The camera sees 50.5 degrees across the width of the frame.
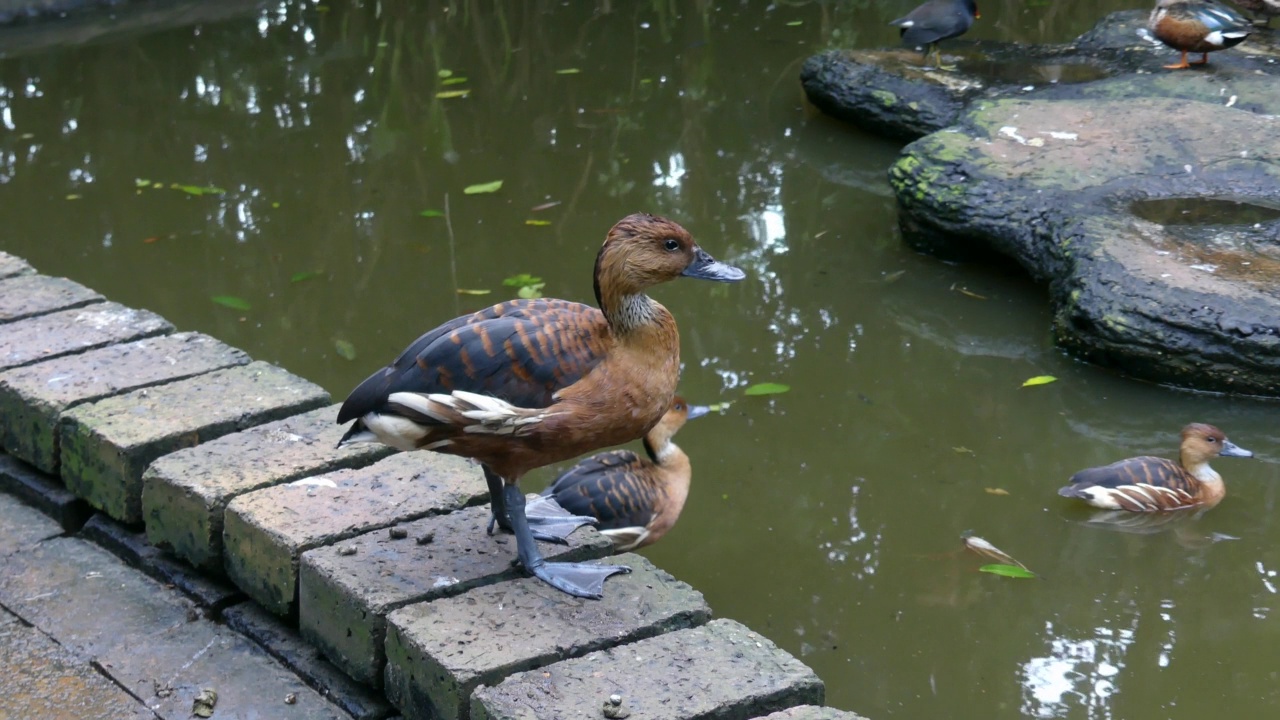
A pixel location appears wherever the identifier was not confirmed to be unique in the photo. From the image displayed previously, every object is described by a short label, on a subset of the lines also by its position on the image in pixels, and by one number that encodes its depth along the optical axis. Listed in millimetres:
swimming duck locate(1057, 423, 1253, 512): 4449
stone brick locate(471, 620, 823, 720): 2486
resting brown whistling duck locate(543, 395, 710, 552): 4141
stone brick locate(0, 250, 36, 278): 4465
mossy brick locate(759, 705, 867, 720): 2482
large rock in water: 5305
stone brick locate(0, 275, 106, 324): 4141
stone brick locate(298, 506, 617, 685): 2805
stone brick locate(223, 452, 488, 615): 3020
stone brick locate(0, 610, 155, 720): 2848
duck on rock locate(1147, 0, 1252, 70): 7977
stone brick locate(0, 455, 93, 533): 3592
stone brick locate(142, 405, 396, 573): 3191
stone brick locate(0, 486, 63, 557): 3494
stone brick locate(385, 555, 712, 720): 2604
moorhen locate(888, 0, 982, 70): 8445
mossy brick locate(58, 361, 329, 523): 3381
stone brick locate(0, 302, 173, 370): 3834
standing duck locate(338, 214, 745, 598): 2773
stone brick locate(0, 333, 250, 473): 3564
